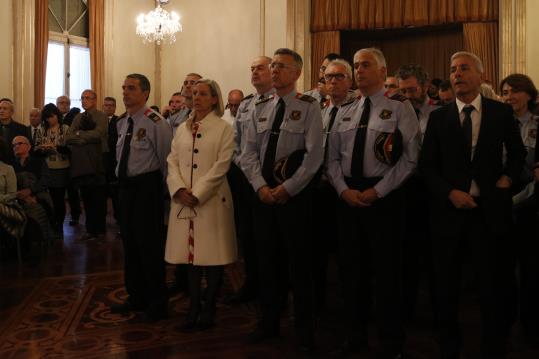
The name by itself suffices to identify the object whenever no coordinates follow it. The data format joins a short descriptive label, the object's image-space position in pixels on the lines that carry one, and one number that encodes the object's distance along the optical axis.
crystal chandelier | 9.51
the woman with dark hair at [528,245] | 3.04
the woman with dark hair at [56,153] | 6.08
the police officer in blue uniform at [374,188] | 2.68
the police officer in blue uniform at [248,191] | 3.62
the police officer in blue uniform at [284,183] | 2.86
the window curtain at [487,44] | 8.34
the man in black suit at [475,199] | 2.54
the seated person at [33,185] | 5.14
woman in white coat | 3.16
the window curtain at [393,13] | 8.42
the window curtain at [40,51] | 9.02
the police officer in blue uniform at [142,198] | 3.41
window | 9.63
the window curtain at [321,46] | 9.17
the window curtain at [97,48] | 9.93
